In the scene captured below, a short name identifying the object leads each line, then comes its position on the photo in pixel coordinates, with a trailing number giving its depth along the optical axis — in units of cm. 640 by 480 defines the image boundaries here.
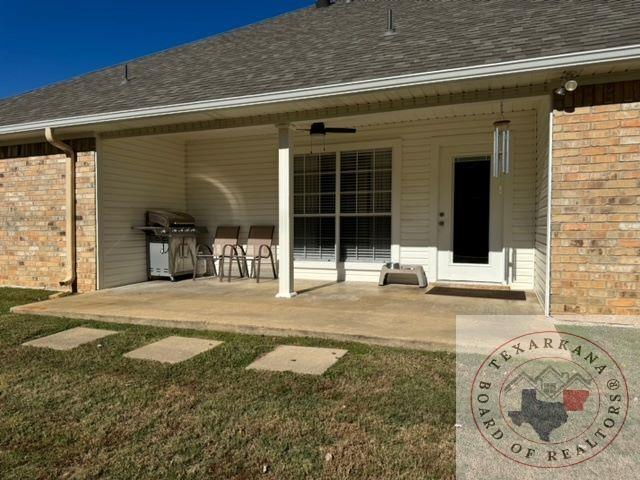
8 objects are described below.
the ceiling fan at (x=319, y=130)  589
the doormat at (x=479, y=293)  572
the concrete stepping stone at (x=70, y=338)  397
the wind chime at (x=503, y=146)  493
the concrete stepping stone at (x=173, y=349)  360
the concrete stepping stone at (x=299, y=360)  329
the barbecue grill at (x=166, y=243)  737
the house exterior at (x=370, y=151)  428
